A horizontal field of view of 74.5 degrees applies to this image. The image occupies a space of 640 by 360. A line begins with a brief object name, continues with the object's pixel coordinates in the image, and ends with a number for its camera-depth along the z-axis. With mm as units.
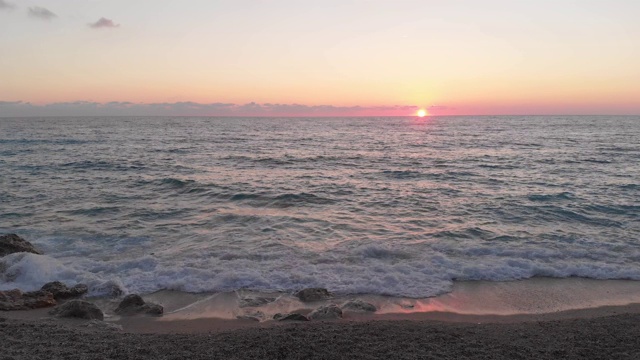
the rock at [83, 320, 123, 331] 7590
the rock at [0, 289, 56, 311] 8389
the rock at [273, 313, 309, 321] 7988
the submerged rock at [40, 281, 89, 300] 9156
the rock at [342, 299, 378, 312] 8586
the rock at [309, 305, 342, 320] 8062
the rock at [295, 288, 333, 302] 9117
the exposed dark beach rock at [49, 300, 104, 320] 8023
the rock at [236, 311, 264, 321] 8211
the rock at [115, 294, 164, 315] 8391
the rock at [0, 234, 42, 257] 11203
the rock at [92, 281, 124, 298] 9422
